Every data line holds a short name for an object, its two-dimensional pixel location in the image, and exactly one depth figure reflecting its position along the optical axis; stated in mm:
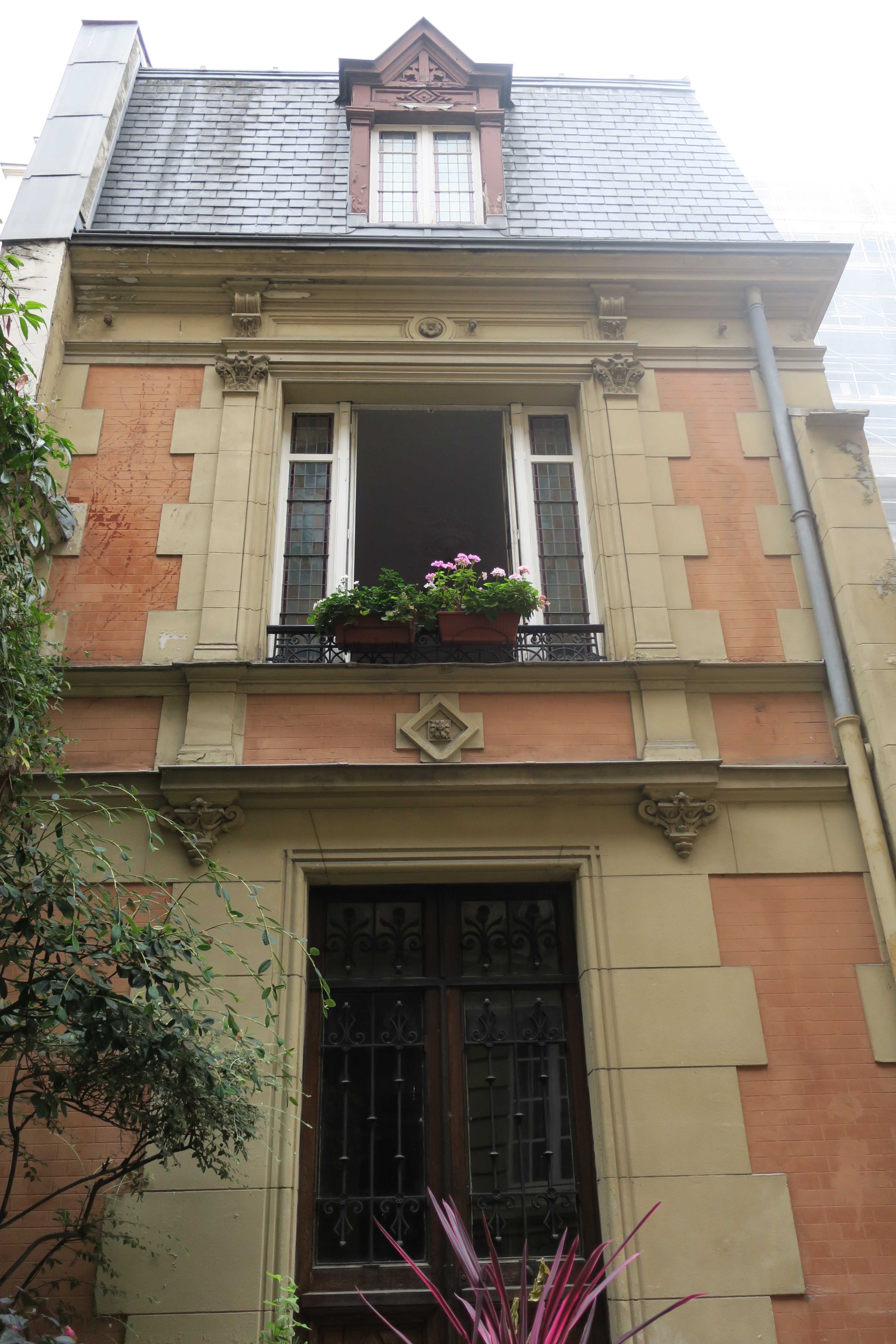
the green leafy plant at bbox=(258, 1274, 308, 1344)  5168
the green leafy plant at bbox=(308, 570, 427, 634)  7316
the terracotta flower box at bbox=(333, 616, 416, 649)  7340
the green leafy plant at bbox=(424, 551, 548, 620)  7379
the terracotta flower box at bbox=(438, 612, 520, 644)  7418
